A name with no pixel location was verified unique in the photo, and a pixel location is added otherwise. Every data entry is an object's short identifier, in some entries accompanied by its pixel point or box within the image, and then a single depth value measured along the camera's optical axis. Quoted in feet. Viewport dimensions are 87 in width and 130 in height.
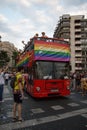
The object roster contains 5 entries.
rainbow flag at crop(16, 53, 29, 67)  20.63
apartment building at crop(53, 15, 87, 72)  106.46
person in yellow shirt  10.49
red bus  17.09
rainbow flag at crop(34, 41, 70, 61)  17.25
